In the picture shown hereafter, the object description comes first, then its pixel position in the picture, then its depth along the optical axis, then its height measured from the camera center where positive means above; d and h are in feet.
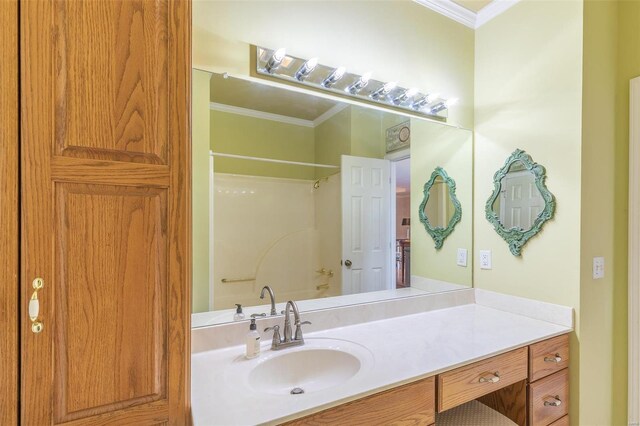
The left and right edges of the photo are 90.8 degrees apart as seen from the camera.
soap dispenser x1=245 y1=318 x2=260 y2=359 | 3.94 -1.67
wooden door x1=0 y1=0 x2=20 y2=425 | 2.17 -0.01
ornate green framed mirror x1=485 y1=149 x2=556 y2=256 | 5.40 +0.20
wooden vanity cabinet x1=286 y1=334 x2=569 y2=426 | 3.19 -2.15
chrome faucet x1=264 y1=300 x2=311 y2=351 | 4.17 -1.64
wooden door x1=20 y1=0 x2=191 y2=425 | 2.26 +0.02
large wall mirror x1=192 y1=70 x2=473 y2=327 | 4.52 +0.22
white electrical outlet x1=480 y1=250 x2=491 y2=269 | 6.27 -0.93
